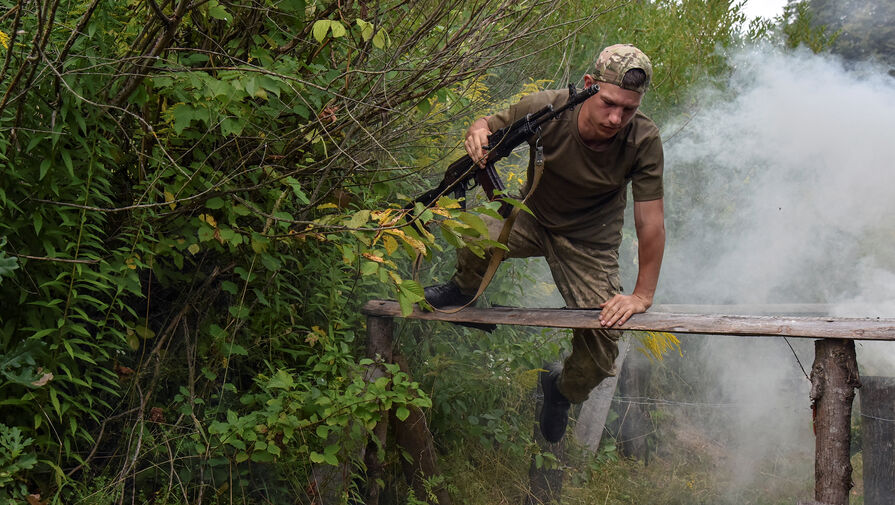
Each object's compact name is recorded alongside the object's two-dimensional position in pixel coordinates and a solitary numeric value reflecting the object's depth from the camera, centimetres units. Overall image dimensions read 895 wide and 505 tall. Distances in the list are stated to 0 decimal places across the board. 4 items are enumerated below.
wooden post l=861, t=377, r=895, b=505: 481
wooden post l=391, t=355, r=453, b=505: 457
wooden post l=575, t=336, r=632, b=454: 608
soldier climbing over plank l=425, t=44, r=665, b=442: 351
